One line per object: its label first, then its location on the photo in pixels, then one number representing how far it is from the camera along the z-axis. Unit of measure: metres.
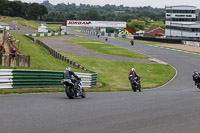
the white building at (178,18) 133.25
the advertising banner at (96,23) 111.28
